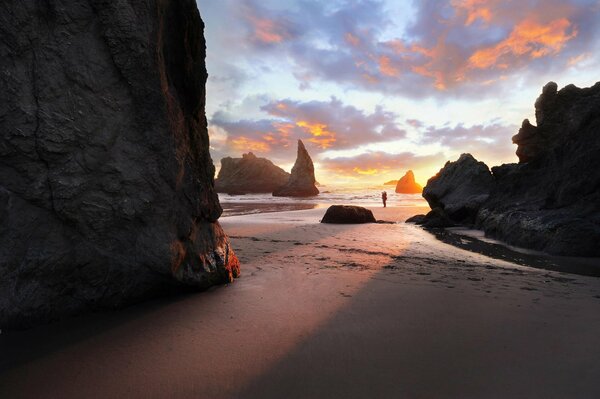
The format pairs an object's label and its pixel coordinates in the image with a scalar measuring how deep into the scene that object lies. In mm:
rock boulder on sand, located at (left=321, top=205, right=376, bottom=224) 13672
